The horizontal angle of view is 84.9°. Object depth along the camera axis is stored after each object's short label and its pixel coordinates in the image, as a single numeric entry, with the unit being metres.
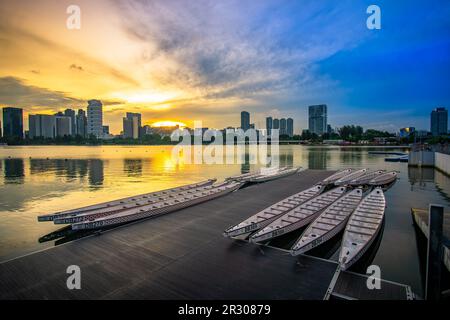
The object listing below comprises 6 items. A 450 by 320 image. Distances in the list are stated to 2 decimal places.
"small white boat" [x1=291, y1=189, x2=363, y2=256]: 12.73
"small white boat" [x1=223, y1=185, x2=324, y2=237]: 14.67
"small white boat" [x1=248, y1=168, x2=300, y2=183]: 39.91
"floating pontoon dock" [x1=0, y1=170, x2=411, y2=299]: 9.43
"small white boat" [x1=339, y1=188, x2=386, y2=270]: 11.63
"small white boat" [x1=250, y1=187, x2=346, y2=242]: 14.32
